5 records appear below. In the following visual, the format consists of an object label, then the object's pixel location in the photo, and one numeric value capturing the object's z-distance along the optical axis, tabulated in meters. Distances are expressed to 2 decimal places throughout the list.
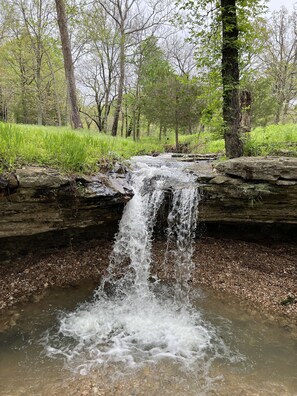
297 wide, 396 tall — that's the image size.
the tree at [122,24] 14.43
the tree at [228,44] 4.93
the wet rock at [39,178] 3.59
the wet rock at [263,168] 4.32
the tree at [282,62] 17.62
